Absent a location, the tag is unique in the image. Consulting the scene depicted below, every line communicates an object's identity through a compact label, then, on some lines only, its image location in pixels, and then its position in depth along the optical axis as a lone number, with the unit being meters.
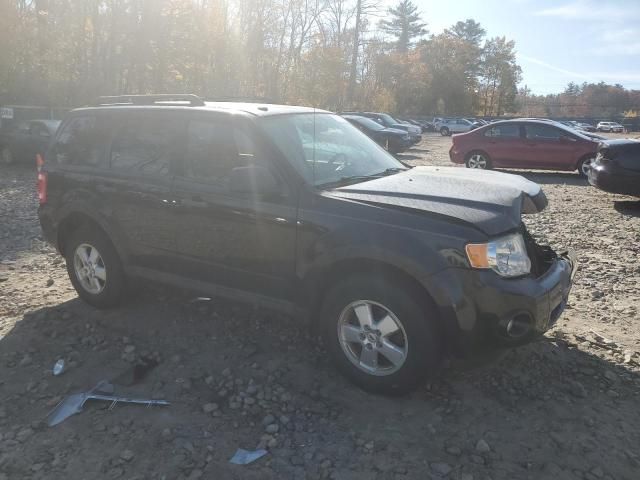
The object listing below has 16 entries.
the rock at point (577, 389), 3.52
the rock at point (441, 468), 2.81
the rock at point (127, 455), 2.94
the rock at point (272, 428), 3.19
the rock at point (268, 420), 3.26
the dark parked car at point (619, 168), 9.44
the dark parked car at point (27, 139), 14.48
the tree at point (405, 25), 81.56
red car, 14.12
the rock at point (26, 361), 4.02
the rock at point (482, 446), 2.98
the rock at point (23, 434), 3.14
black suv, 3.19
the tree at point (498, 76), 79.56
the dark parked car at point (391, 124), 24.77
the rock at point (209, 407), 3.39
